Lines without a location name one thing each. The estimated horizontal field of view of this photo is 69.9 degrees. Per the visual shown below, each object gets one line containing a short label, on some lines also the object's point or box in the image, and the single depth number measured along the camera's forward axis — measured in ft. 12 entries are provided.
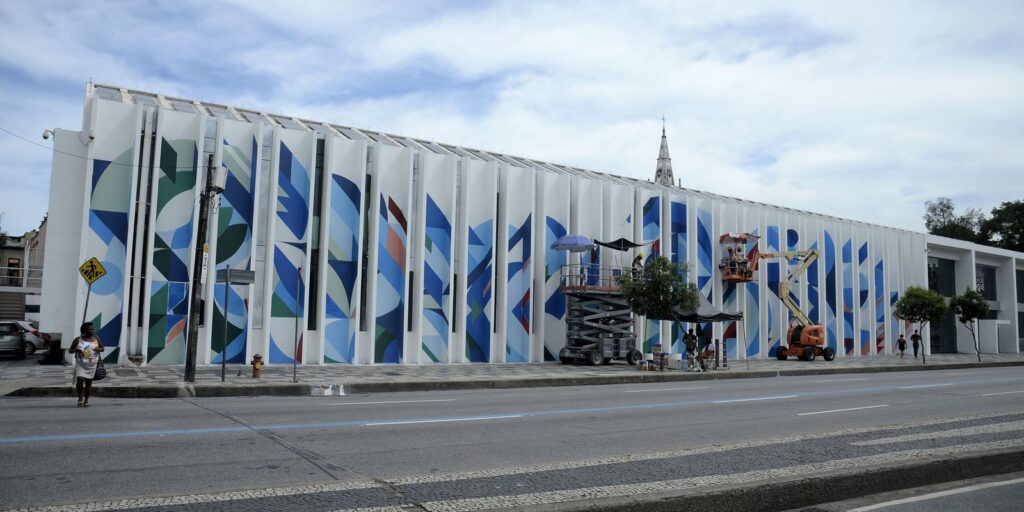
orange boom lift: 118.62
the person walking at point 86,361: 42.16
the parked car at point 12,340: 87.45
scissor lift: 93.30
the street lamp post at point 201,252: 58.08
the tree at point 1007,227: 277.44
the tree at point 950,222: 306.76
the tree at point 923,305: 132.16
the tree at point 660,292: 88.17
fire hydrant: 61.05
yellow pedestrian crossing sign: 59.31
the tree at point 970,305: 141.69
